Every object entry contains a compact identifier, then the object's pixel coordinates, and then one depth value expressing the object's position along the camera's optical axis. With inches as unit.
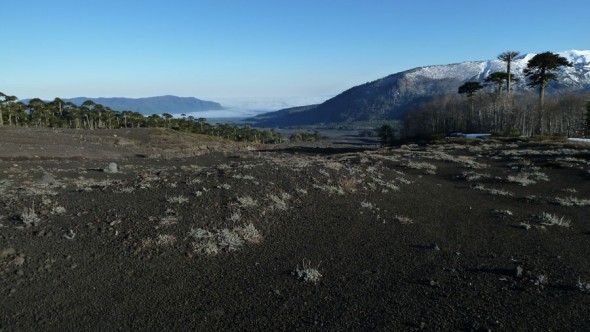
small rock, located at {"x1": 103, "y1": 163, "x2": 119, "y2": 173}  1122.3
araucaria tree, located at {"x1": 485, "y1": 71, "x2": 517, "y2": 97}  3061.0
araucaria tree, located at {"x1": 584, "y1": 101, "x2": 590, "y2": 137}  2620.6
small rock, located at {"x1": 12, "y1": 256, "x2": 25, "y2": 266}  297.0
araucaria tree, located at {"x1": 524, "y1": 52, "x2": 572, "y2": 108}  2576.3
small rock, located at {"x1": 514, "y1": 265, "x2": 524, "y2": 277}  322.8
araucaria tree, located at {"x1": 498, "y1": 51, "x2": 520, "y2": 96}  3019.2
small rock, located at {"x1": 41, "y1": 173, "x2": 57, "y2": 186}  742.7
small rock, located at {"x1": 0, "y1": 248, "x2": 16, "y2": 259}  304.0
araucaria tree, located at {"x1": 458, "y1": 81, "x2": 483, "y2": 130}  3334.9
